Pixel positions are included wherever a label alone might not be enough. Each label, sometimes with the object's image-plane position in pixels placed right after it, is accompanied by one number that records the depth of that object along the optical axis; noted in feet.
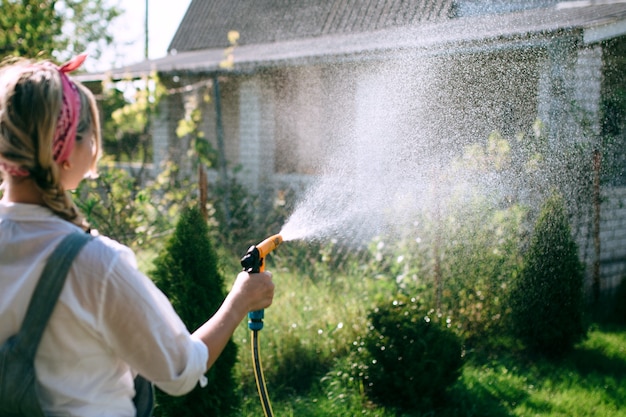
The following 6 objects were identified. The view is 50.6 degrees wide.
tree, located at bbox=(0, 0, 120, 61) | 27.91
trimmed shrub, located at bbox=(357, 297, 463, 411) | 13.57
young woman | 4.63
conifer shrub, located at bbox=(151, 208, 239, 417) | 11.73
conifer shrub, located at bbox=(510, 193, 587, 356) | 16.84
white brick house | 19.80
